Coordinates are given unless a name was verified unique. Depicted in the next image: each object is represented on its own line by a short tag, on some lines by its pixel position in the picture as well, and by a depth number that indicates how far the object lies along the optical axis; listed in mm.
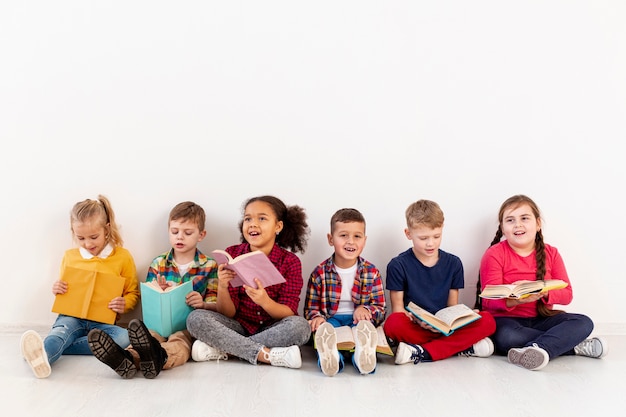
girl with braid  2945
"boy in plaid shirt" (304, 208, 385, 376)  3100
